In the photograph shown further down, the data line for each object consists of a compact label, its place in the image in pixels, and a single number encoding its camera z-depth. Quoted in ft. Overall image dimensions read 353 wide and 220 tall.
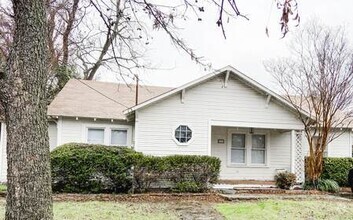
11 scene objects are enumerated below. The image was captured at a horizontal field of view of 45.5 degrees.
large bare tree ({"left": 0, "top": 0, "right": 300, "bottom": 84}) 12.05
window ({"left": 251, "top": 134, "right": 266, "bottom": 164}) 60.03
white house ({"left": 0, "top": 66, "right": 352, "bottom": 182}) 53.16
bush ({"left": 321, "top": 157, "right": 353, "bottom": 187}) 58.70
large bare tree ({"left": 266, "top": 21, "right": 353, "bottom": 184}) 55.31
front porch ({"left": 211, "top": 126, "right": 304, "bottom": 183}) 59.26
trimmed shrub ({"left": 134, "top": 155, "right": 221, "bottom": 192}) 47.37
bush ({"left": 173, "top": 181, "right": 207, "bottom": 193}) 48.06
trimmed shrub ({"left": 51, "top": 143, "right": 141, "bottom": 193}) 45.88
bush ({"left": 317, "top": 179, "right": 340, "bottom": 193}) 54.13
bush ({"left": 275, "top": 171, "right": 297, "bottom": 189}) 55.46
